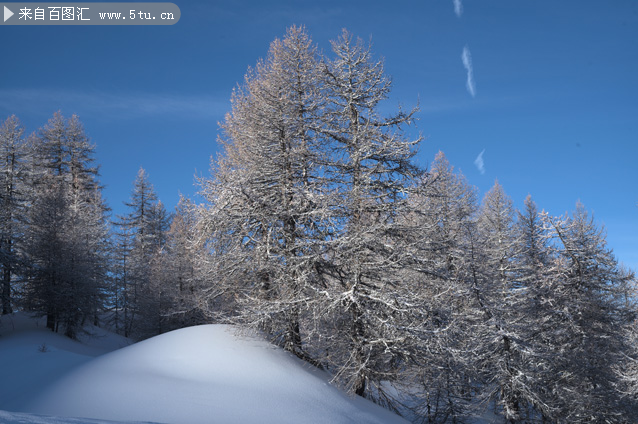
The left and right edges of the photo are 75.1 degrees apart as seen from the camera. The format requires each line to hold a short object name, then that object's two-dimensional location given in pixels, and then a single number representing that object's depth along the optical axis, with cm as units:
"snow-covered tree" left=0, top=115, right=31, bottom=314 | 1995
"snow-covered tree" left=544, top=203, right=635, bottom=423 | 1550
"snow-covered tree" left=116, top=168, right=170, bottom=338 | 2728
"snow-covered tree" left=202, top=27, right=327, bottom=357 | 1084
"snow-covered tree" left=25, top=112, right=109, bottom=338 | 2200
